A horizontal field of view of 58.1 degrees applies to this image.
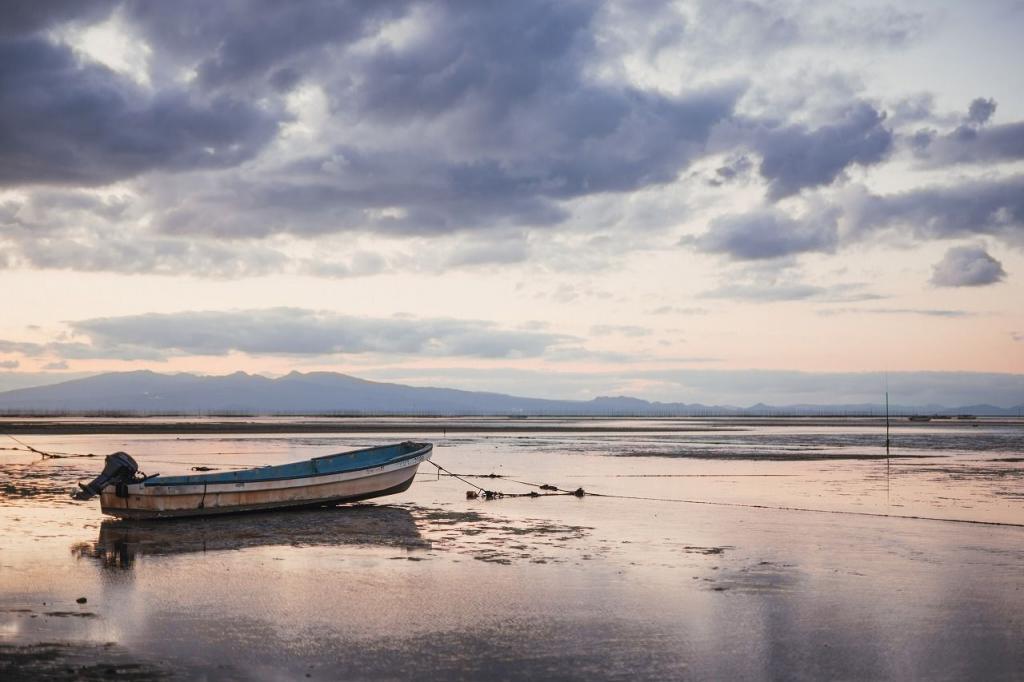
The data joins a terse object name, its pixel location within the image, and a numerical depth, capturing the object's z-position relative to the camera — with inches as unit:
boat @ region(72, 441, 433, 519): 965.8
